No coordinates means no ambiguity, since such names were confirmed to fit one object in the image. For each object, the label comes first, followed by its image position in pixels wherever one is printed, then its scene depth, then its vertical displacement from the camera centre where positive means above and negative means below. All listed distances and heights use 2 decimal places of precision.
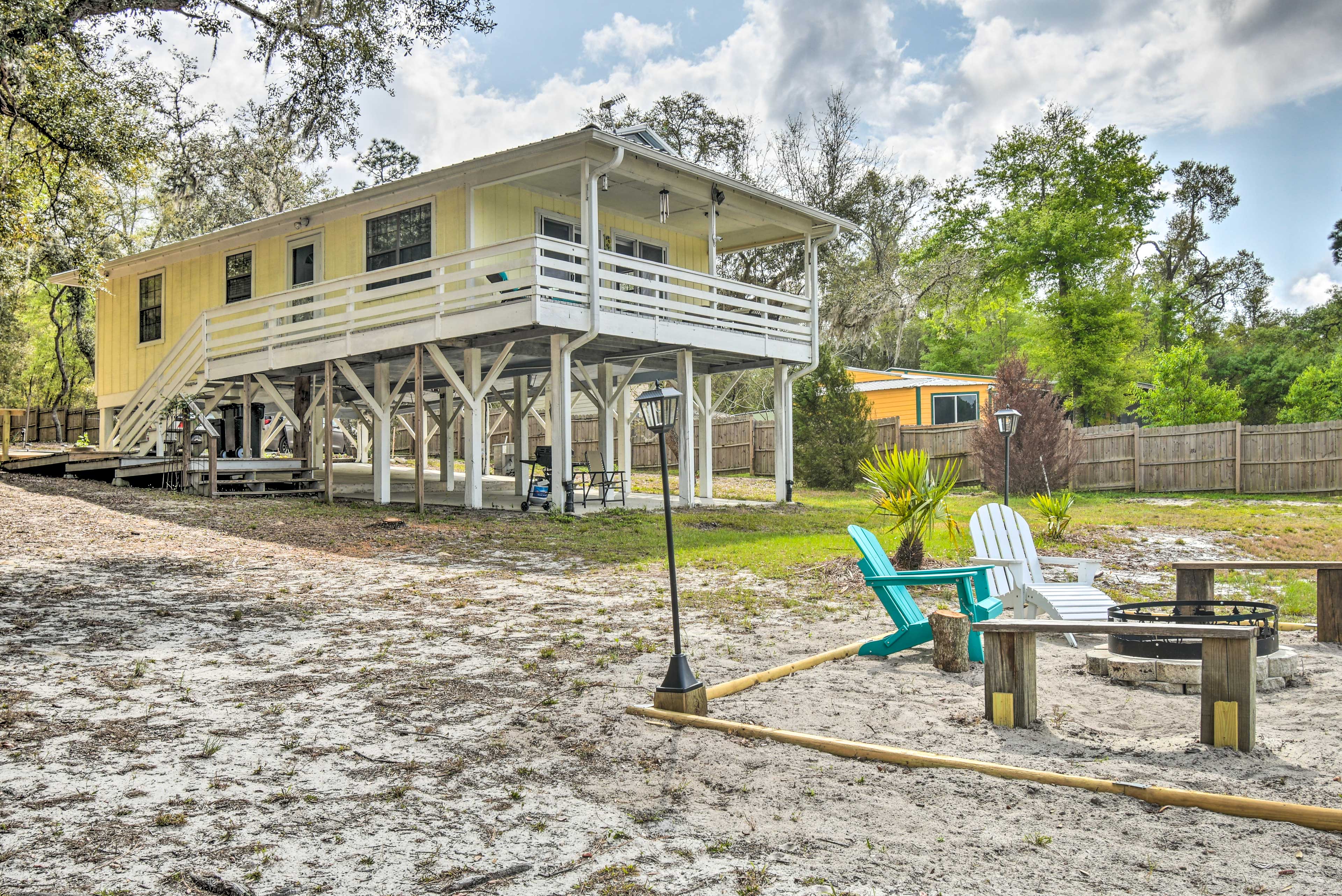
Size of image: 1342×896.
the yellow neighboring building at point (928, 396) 31.23 +1.81
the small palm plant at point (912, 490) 9.93 -0.38
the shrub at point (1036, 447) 21.27 +0.12
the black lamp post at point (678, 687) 5.00 -1.20
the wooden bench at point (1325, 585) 6.55 -0.90
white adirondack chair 7.21 -1.02
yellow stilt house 14.83 +2.63
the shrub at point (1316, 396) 31.91 +1.82
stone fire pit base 5.43 -1.24
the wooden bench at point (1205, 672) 4.32 -1.03
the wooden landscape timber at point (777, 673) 5.45 -1.31
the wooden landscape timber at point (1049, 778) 3.41 -1.29
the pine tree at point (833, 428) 23.28 +0.60
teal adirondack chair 6.39 -0.96
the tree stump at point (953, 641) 6.07 -1.17
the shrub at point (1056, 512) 13.34 -0.82
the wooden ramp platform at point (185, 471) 16.73 -0.26
